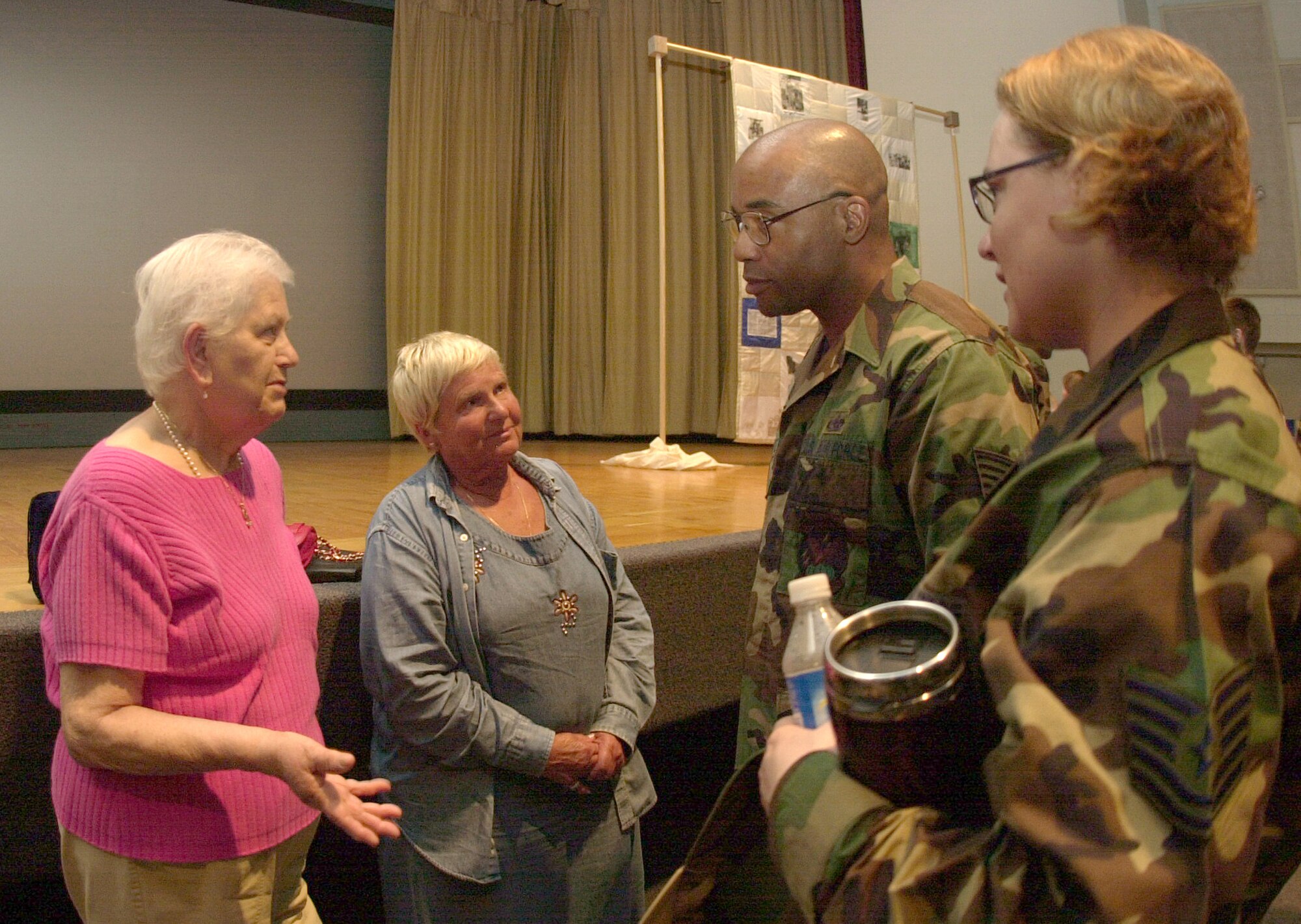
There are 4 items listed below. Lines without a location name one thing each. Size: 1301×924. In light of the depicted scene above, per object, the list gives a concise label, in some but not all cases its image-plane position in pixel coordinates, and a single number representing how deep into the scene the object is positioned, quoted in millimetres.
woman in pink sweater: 1297
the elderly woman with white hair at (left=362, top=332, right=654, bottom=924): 1854
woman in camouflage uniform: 604
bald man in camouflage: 1394
